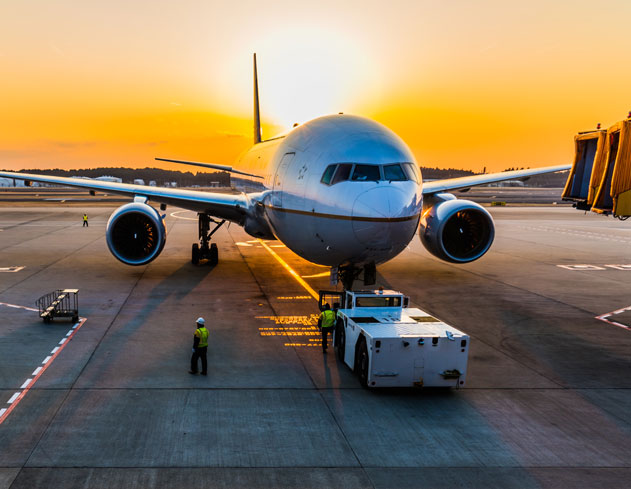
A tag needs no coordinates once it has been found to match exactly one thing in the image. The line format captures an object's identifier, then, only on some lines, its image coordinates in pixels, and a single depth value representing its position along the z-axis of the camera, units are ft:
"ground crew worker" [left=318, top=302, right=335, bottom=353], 44.58
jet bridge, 56.80
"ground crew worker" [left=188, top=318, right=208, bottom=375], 38.73
